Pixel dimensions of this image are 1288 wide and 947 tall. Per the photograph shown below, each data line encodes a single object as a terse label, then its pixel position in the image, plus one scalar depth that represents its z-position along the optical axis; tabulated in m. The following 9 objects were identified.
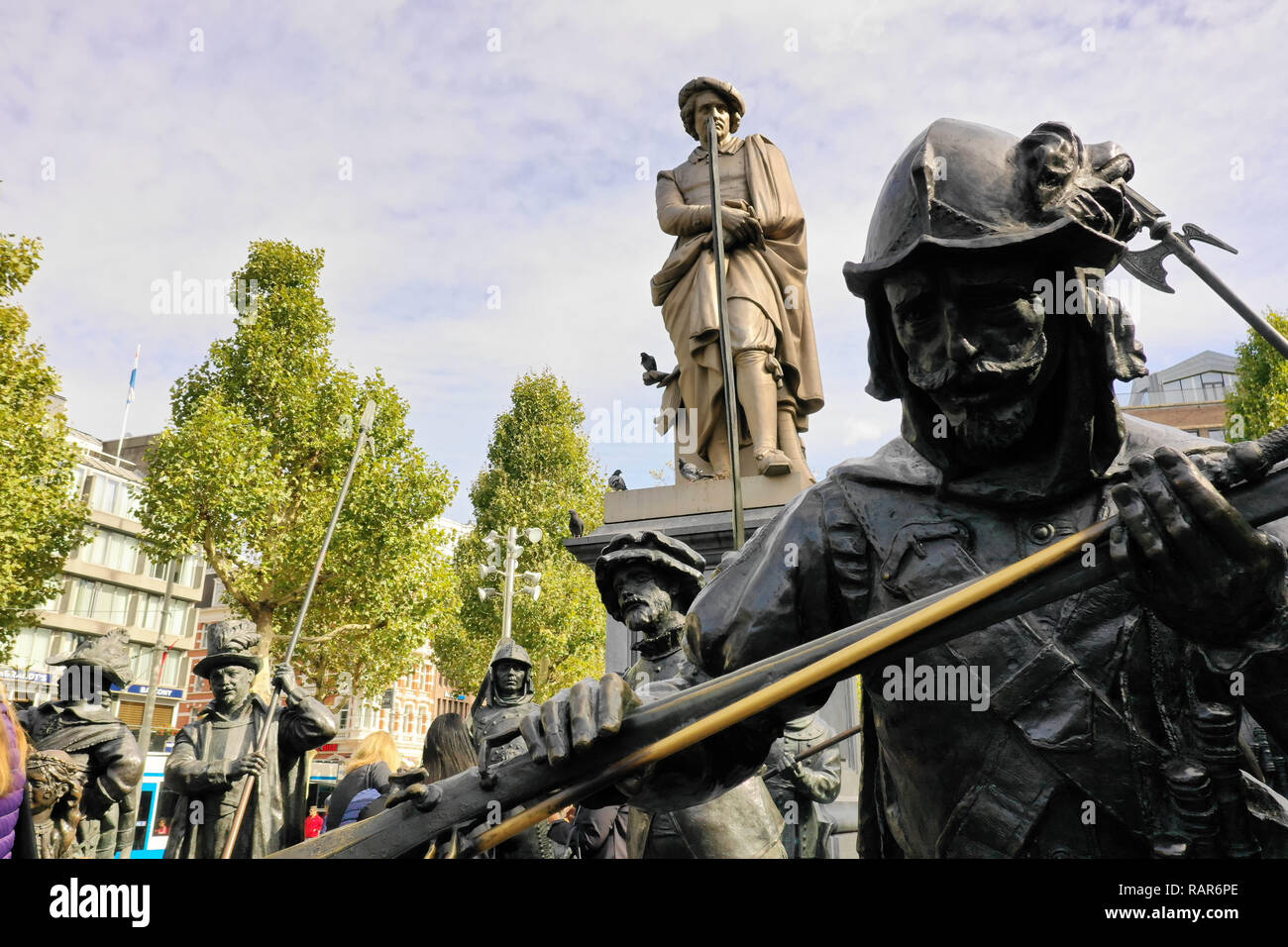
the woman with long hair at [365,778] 7.01
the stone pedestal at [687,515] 7.26
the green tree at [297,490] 21.11
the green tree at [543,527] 28.06
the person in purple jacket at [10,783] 2.21
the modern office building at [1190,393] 48.66
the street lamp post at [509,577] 18.20
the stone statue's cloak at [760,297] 8.63
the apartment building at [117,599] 43.03
